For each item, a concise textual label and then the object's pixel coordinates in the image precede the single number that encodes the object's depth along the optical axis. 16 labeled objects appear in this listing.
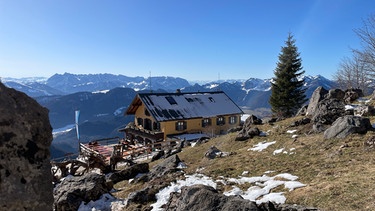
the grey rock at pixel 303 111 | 27.31
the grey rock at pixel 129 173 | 18.22
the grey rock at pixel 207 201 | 7.01
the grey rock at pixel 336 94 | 25.48
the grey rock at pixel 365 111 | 19.33
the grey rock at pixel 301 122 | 21.25
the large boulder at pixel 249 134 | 22.08
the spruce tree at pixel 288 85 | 45.03
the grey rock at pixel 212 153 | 18.81
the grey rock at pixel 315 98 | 25.50
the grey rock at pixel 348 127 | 14.97
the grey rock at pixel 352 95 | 25.77
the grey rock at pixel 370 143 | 12.56
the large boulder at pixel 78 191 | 12.00
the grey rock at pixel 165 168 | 16.02
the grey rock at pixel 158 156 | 26.95
